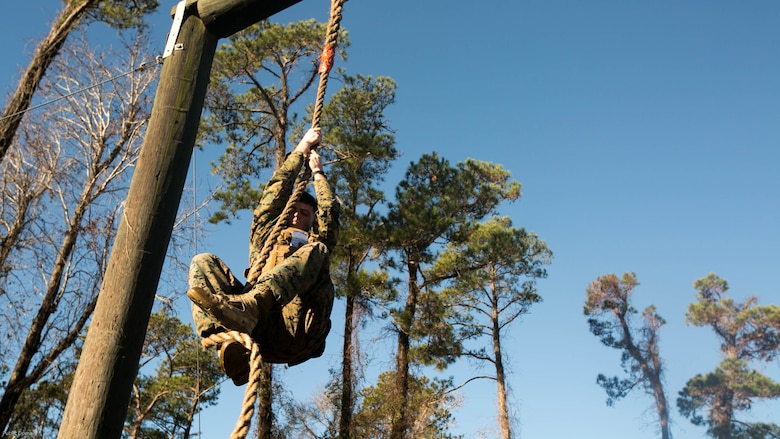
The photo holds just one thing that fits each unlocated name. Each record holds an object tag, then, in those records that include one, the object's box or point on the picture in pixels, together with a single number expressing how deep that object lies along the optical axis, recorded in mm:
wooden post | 2139
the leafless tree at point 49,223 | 8055
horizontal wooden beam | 2799
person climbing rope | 2703
